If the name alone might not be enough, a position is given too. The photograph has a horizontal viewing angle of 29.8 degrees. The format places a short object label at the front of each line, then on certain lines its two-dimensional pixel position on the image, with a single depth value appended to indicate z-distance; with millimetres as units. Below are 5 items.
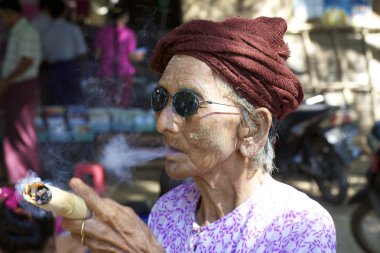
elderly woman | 1856
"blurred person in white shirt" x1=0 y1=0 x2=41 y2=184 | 6156
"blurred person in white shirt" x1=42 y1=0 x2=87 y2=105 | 6957
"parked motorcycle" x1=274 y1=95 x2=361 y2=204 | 6312
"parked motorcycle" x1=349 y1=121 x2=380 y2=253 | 5070
